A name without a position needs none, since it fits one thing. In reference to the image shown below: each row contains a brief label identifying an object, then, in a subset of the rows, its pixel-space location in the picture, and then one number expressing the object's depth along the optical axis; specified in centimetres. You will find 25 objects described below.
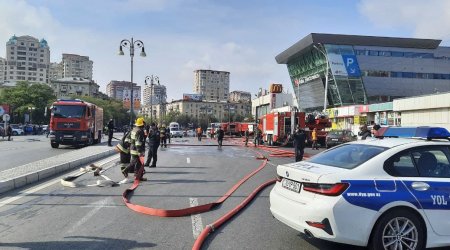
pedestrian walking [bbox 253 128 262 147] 3451
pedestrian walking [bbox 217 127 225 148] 3341
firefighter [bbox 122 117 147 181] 1234
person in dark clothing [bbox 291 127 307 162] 1758
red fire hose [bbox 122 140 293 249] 631
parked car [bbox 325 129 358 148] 3181
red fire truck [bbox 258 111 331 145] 3228
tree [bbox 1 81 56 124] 9531
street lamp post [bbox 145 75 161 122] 5236
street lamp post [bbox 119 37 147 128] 3356
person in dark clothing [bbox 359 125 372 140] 1629
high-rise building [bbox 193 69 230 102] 18425
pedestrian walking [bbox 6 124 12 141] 3909
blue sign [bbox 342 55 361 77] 7369
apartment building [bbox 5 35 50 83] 18450
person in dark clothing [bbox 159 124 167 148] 3006
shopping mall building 7375
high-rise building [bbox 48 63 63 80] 19238
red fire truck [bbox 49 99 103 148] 2673
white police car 505
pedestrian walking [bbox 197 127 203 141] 4754
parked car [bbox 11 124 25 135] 6168
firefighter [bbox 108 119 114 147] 2770
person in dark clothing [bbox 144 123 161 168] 1642
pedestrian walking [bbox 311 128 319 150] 3168
